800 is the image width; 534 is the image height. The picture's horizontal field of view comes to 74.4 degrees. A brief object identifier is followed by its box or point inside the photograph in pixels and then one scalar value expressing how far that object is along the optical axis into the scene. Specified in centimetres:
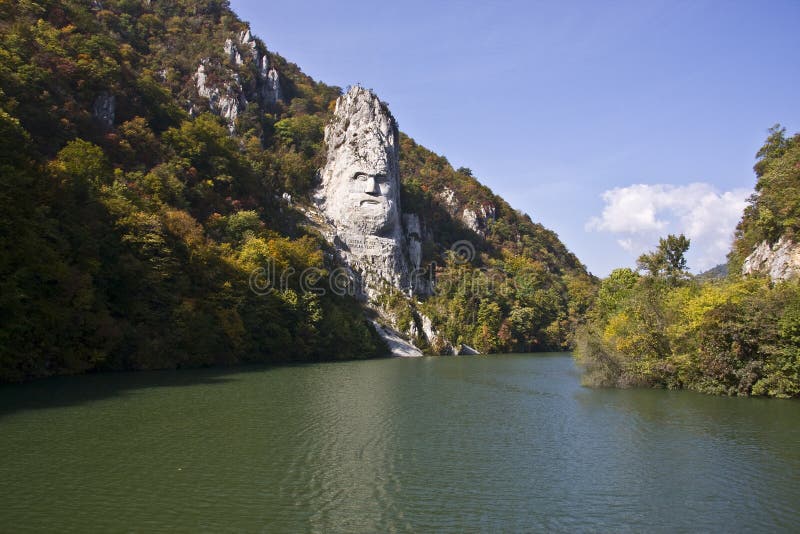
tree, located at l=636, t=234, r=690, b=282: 4862
